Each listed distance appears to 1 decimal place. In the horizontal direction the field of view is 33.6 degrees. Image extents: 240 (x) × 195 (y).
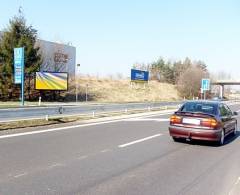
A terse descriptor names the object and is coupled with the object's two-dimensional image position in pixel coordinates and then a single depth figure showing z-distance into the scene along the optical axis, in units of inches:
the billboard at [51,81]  1798.7
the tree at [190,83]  3235.7
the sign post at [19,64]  1213.7
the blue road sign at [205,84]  2327.8
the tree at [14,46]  1759.4
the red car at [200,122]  488.1
